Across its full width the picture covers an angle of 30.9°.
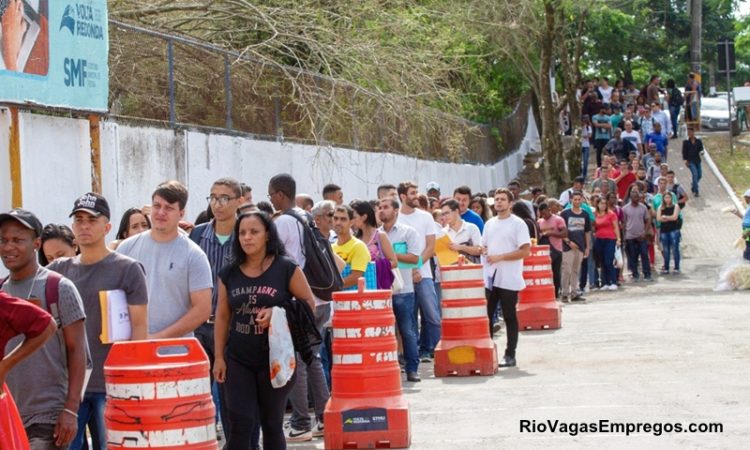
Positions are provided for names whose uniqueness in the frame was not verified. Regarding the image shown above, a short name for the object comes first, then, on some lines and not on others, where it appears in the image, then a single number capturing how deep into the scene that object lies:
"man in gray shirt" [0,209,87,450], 6.20
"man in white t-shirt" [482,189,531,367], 14.35
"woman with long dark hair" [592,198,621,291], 25.70
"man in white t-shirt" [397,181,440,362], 14.84
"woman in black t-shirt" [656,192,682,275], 27.77
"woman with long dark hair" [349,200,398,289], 13.14
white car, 50.44
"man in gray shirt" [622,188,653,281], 27.20
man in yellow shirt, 11.88
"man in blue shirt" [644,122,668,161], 38.44
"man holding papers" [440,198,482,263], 16.86
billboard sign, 10.78
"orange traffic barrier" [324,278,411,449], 9.90
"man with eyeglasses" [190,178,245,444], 9.10
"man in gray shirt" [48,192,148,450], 7.01
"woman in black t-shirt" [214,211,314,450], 7.82
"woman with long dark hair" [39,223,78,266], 8.77
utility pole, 52.38
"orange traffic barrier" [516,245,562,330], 18.94
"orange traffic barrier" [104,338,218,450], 6.58
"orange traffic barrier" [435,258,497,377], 13.86
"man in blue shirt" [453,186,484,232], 18.03
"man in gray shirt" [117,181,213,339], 7.92
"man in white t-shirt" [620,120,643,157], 36.50
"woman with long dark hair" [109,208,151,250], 10.20
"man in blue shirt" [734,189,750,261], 24.09
